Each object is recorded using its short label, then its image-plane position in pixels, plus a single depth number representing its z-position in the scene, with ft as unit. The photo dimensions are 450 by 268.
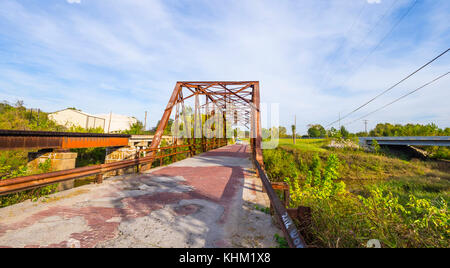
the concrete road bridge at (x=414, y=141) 69.68
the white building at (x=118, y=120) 169.92
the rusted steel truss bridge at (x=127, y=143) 9.40
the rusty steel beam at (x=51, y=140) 22.19
